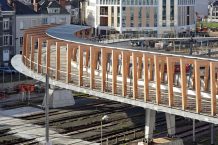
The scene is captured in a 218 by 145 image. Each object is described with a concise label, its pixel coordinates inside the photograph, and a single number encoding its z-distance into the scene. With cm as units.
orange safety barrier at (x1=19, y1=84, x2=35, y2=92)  7206
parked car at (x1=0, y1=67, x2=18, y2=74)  9242
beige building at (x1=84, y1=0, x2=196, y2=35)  13512
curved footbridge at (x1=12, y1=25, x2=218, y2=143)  4288
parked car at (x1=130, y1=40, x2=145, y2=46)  10508
